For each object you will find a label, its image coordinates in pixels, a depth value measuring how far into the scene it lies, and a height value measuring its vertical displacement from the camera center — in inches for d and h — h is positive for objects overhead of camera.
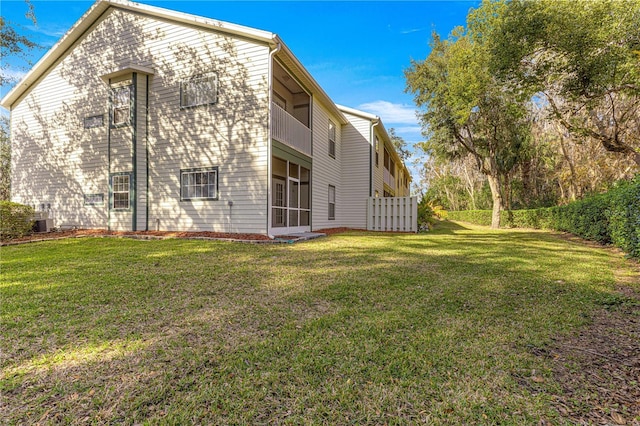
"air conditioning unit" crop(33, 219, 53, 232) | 434.9 -16.4
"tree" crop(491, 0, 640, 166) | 373.7 +218.3
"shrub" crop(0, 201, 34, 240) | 366.9 -7.8
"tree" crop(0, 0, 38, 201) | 450.6 +263.8
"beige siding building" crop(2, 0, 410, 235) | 395.2 +126.9
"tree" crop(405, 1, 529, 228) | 562.6 +246.7
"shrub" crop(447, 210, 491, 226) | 1065.5 -12.0
